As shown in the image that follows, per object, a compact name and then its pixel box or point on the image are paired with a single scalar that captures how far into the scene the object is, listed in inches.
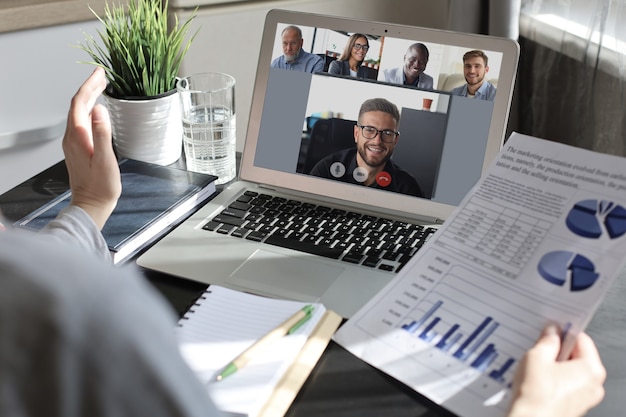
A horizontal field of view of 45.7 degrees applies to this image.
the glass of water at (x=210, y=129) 53.9
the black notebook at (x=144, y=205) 44.6
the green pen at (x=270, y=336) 32.4
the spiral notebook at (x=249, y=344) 31.2
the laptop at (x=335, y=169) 42.8
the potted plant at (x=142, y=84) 53.7
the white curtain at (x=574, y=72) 77.6
